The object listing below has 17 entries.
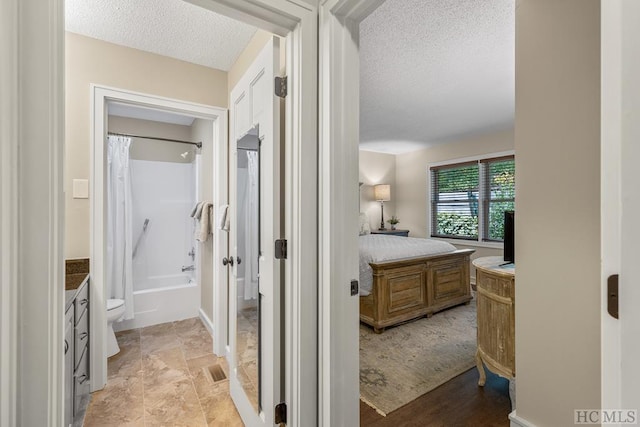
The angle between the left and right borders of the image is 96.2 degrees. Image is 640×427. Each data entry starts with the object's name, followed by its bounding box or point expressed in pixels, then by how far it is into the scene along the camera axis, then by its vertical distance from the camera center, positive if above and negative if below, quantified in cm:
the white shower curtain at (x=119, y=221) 315 -10
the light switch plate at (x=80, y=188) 199 +17
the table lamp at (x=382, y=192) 593 +41
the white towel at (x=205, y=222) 291 -10
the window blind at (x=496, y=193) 452 +30
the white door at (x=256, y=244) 130 -17
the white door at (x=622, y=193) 41 +3
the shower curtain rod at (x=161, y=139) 331 +88
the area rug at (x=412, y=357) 202 -125
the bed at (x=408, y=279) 300 -77
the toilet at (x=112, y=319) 246 -95
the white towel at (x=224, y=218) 215 -5
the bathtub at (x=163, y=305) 310 -104
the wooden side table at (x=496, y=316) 173 -66
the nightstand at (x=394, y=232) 586 -41
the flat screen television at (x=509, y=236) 192 -17
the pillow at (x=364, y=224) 579 -25
